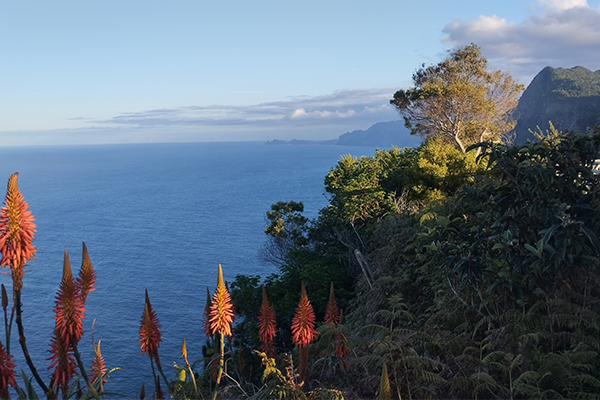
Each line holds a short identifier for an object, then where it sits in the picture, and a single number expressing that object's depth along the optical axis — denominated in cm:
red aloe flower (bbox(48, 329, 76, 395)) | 297
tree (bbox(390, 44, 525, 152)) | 2684
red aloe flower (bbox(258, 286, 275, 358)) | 470
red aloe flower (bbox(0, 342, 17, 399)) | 277
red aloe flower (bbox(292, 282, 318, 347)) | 445
